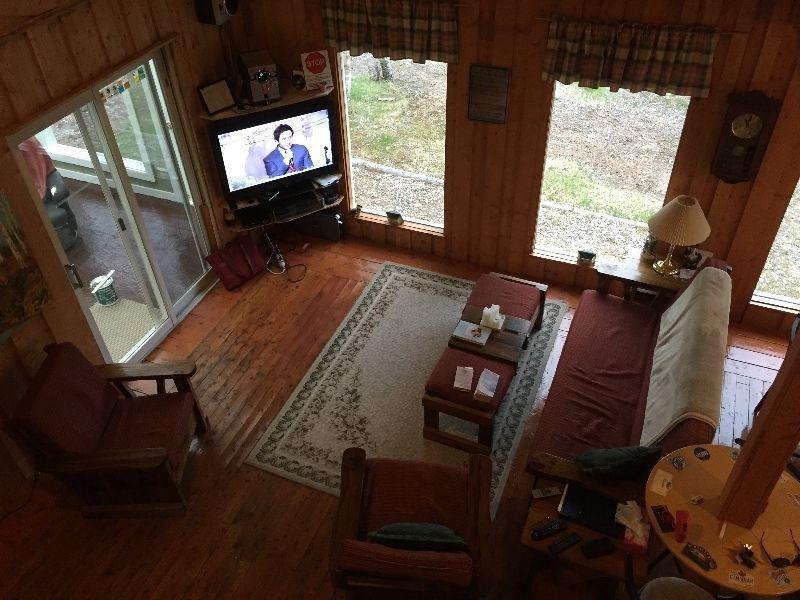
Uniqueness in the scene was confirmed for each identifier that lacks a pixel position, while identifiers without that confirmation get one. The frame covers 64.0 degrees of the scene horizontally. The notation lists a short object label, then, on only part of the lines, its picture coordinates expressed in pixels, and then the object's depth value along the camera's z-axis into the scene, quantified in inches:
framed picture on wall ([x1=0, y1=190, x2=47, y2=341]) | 136.9
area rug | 162.4
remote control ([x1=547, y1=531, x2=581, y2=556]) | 116.6
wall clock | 157.1
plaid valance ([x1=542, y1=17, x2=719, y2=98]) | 154.8
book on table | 167.6
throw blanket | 127.9
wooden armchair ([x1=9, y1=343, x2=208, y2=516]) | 132.1
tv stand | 213.0
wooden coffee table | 164.4
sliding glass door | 160.2
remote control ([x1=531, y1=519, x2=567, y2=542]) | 118.6
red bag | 215.5
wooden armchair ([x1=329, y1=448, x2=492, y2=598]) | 103.9
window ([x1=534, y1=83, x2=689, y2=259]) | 178.7
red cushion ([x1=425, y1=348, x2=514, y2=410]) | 155.1
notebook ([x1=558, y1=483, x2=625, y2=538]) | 119.4
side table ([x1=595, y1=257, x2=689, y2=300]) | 175.8
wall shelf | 192.4
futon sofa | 140.9
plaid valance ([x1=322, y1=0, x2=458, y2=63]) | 176.4
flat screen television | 195.0
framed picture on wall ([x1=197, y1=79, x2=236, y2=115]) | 189.8
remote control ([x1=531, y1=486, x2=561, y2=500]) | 126.1
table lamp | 164.6
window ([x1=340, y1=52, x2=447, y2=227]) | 200.4
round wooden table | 98.8
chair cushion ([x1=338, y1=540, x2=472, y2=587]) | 103.0
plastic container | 195.0
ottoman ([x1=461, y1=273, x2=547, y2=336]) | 177.2
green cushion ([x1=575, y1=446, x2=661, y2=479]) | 121.2
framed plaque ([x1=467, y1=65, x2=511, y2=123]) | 182.0
